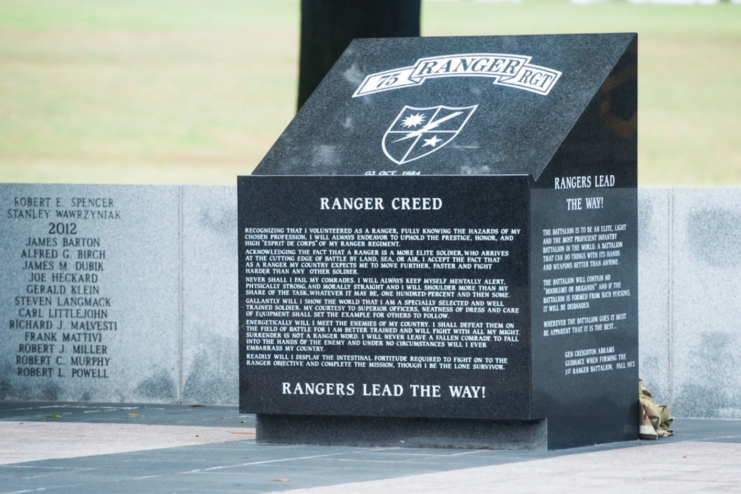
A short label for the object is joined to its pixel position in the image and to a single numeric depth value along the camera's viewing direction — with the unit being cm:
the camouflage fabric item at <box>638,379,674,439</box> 1635
